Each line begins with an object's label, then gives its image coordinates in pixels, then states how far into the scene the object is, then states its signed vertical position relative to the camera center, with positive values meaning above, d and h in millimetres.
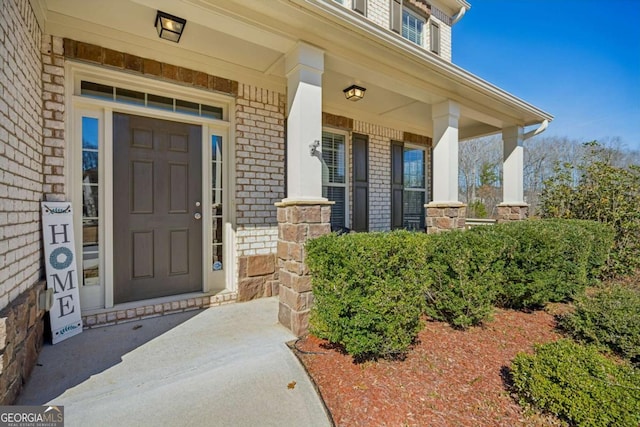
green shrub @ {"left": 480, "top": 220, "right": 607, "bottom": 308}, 3205 -611
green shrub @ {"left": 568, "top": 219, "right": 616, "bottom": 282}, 4309 -503
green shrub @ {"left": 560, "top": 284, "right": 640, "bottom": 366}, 2283 -927
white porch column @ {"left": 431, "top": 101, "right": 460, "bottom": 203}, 4176 +868
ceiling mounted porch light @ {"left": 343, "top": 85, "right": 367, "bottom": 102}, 3773 +1548
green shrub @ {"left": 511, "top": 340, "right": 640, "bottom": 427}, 1495 -972
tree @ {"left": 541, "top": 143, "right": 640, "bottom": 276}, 4711 +214
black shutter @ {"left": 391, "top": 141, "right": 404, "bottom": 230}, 5648 +556
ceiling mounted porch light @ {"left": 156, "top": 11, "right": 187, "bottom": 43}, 2459 +1597
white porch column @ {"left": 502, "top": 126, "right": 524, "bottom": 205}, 5445 +898
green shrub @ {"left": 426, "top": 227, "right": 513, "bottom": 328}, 2729 -611
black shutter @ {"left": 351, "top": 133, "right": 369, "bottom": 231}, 5070 +488
